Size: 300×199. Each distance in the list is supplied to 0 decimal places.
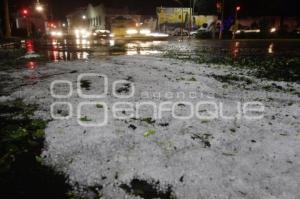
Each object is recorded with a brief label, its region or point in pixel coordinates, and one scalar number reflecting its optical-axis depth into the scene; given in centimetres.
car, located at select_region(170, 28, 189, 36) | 4198
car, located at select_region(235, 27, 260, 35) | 3372
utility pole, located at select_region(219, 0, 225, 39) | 3189
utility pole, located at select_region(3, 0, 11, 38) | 2964
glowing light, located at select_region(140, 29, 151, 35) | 3416
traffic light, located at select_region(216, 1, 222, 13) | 2979
